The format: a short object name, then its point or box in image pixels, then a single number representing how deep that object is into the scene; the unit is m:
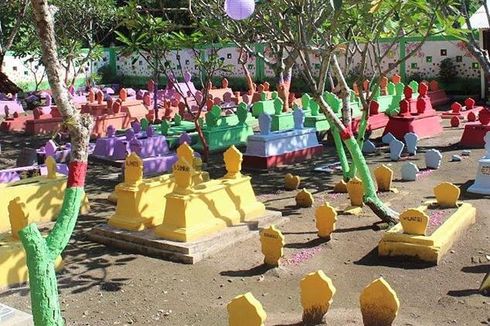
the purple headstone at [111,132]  14.82
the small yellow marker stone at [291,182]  10.77
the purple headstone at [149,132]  14.16
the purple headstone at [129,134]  14.12
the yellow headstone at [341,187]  10.34
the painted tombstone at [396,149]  12.76
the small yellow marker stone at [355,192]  9.14
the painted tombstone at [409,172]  10.95
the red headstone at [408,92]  17.06
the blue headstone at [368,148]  13.80
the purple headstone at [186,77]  19.50
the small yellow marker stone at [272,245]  7.07
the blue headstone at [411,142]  13.11
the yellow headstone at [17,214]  7.36
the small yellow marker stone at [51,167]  9.77
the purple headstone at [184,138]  14.16
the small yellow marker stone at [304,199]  9.62
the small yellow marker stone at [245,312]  4.90
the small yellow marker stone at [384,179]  10.16
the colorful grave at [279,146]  12.48
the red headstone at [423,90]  17.27
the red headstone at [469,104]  18.16
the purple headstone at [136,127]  14.99
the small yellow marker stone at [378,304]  5.17
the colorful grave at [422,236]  6.99
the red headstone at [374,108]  16.59
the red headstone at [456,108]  18.02
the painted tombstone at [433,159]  11.77
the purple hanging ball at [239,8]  6.39
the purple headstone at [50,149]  11.96
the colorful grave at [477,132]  13.62
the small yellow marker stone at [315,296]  5.56
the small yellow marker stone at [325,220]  7.89
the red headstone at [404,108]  15.36
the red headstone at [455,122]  16.67
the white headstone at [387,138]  14.10
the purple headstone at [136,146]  13.45
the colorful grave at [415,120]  14.95
